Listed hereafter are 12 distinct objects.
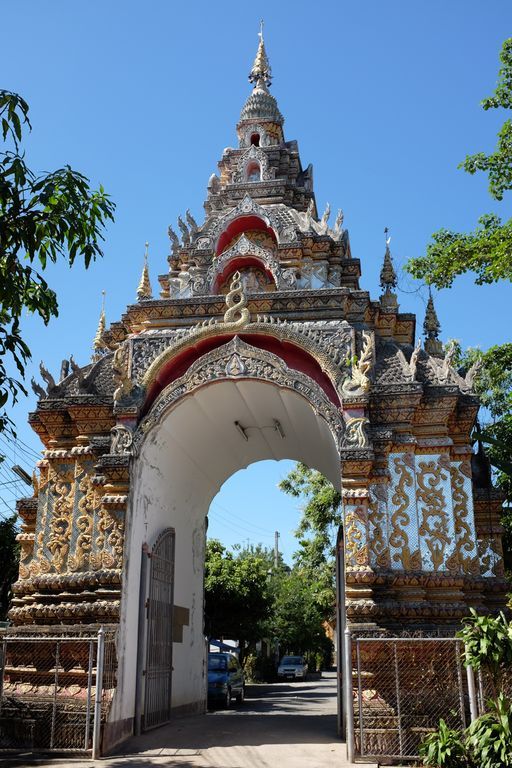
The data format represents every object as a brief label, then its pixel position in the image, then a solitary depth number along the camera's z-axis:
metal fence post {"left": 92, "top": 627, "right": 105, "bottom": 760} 8.80
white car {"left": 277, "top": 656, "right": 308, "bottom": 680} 35.03
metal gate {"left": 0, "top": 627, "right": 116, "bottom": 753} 9.01
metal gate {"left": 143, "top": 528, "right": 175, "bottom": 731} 10.82
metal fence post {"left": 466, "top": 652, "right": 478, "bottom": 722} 7.91
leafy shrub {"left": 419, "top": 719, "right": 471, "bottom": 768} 7.48
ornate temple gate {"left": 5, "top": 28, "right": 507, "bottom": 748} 9.95
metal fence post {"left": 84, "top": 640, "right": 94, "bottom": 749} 8.83
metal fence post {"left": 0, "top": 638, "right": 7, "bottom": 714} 9.11
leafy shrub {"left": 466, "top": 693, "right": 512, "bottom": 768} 7.12
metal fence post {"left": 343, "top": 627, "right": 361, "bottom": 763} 8.50
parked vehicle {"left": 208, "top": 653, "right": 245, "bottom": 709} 17.84
